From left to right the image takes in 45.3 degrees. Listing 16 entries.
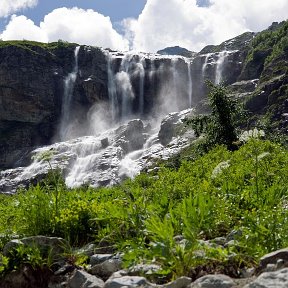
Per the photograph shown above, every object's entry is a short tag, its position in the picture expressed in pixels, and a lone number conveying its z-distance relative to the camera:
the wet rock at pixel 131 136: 65.25
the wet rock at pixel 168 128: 67.46
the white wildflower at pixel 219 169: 7.45
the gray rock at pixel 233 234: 3.82
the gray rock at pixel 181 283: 3.25
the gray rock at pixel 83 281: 3.88
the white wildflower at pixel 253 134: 5.26
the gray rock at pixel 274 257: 3.12
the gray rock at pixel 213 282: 3.10
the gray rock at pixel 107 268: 4.13
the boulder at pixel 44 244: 4.64
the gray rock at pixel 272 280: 2.74
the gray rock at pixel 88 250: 4.62
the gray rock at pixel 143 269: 3.55
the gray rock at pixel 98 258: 4.35
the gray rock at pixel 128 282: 3.41
